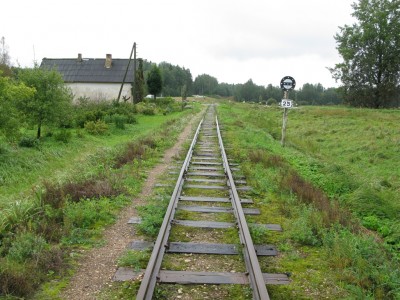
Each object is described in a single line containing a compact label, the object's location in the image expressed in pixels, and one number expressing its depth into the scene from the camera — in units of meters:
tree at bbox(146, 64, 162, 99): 59.91
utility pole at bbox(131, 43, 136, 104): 34.25
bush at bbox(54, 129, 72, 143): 14.25
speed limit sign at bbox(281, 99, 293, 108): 14.03
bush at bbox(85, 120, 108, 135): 17.64
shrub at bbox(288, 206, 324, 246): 5.39
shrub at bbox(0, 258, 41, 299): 3.79
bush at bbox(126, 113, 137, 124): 23.45
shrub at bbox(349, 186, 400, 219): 7.50
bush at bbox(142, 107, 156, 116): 32.12
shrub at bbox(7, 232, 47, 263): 4.48
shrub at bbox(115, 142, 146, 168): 10.96
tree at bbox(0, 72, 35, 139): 10.78
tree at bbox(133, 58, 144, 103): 41.38
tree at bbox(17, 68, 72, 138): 14.38
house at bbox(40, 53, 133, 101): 44.66
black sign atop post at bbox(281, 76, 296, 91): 14.25
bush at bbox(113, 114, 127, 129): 20.03
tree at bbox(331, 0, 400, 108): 47.38
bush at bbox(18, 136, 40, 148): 12.66
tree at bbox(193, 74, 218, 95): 155.50
